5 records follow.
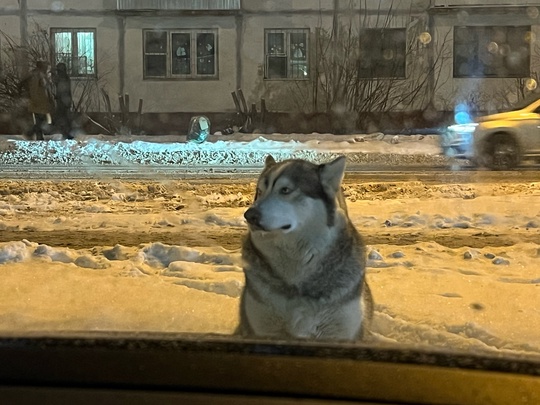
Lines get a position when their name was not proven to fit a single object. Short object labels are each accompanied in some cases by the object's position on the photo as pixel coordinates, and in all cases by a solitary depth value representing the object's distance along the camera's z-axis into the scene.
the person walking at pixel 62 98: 30.77
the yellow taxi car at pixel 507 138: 20.66
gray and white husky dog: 5.14
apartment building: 34.34
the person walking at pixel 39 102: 28.36
